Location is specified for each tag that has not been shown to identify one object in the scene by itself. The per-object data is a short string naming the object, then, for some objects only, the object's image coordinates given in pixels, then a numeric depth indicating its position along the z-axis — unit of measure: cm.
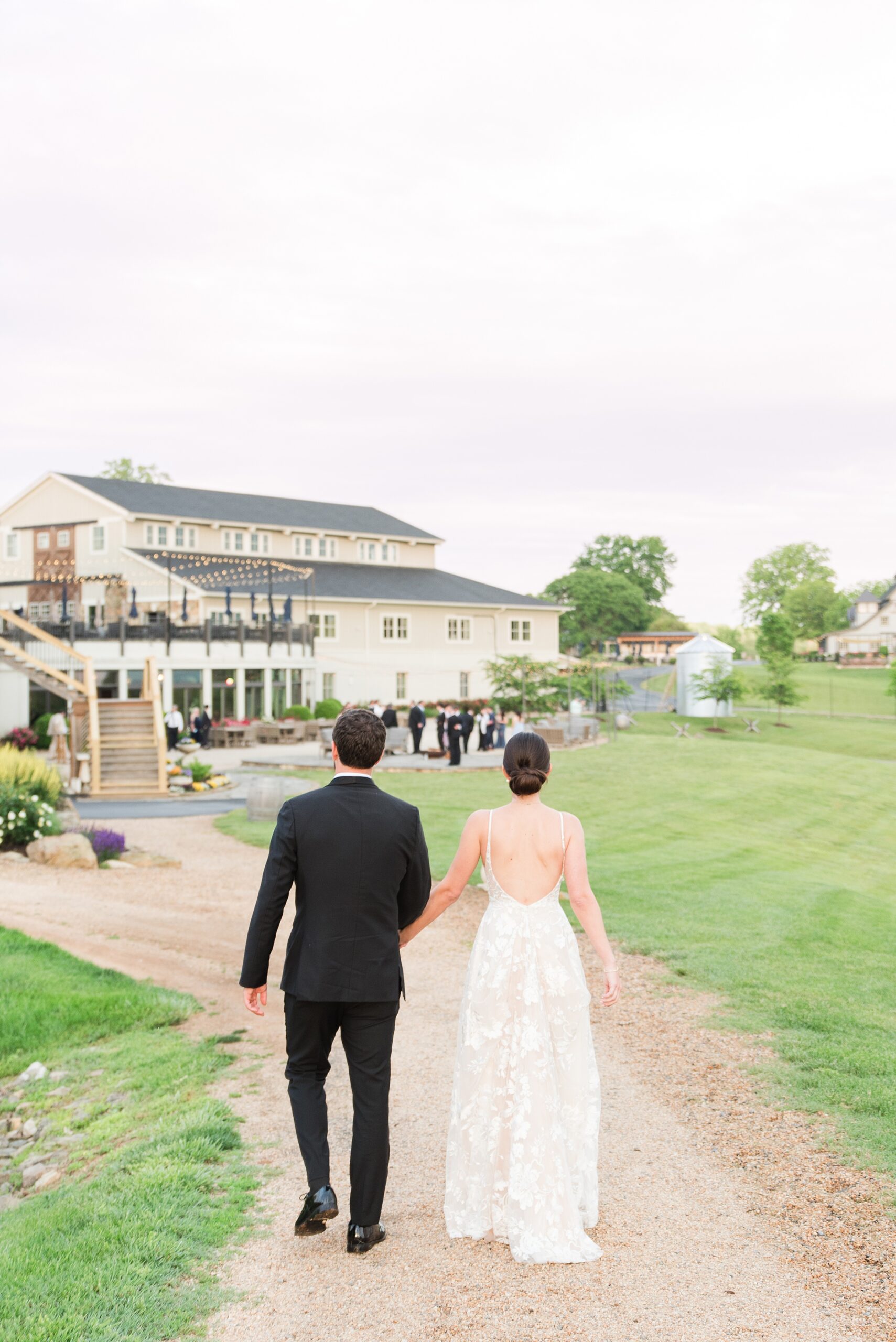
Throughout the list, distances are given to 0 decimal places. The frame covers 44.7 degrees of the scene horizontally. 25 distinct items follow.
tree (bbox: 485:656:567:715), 3953
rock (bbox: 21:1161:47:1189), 628
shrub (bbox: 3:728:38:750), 3391
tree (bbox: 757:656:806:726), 5034
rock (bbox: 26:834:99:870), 1514
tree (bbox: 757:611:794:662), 5225
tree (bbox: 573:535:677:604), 11375
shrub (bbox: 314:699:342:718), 4212
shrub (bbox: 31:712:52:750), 3500
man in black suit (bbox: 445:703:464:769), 2802
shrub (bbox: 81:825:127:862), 1584
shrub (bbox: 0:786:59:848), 1573
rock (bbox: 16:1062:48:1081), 786
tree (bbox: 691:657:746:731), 4900
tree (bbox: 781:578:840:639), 11825
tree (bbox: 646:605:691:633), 11175
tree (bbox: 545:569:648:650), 10100
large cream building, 3859
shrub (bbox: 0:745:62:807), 1658
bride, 446
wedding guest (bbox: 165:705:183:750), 3216
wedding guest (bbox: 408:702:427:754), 3253
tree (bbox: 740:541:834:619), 12569
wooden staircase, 2619
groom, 441
